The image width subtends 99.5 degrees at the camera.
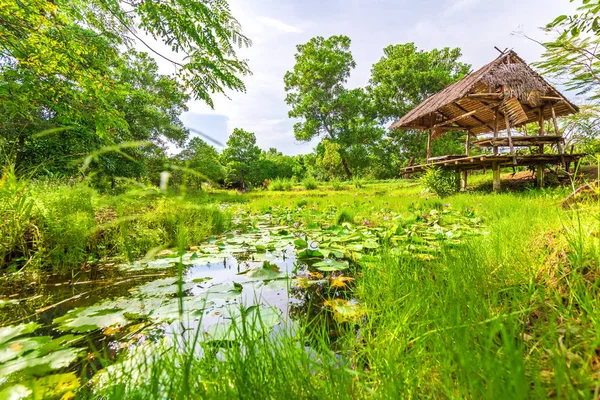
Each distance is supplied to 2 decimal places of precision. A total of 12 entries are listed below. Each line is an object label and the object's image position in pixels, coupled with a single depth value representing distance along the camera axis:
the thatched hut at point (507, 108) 7.43
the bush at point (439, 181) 8.03
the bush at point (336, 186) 14.10
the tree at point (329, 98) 22.72
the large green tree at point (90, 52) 3.32
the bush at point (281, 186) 15.86
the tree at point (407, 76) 21.06
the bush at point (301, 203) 7.11
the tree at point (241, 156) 34.25
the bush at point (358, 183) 14.22
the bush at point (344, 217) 3.92
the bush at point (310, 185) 14.93
